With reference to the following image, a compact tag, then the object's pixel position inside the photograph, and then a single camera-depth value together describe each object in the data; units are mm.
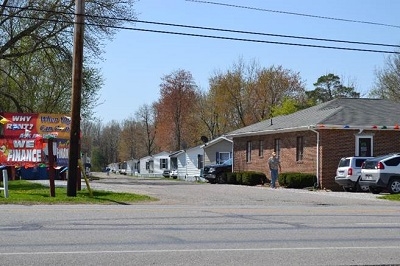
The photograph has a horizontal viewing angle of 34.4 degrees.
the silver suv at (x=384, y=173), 27781
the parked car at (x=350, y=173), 29875
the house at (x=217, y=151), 52312
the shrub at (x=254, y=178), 38781
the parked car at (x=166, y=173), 70175
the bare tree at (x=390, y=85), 63597
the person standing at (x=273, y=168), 32922
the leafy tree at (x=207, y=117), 77062
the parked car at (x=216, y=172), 44438
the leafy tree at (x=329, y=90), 76000
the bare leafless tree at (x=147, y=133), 105500
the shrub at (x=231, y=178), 41538
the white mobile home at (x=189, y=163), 59062
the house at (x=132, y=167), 93125
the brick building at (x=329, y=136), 32938
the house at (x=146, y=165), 81750
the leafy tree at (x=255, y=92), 70812
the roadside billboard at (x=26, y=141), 24219
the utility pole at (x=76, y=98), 22312
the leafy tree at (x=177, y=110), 77625
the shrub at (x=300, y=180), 33344
